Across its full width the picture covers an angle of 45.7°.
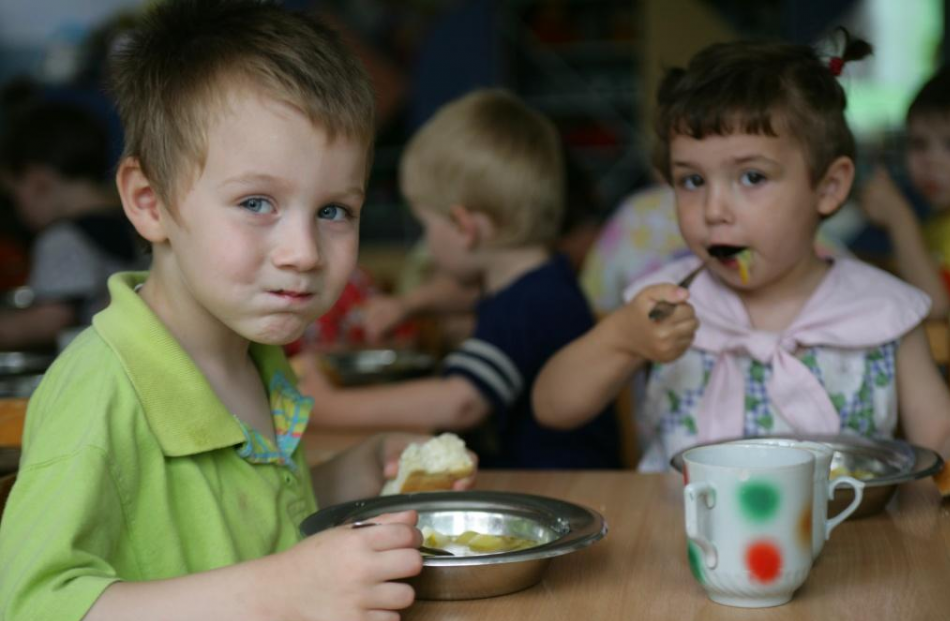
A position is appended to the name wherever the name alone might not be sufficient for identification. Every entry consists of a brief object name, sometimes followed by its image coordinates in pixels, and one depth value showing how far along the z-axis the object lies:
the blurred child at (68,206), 3.79
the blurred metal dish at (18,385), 2.16
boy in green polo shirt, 0.86
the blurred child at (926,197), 2.65
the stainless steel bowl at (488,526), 0.90
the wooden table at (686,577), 0.89
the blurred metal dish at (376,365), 2.40
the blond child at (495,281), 2.03
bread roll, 1.20
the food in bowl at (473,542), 1.00
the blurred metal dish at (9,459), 1.13
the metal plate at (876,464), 1.10
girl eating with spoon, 1.50
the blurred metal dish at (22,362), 2.37
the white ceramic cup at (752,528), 0.86
